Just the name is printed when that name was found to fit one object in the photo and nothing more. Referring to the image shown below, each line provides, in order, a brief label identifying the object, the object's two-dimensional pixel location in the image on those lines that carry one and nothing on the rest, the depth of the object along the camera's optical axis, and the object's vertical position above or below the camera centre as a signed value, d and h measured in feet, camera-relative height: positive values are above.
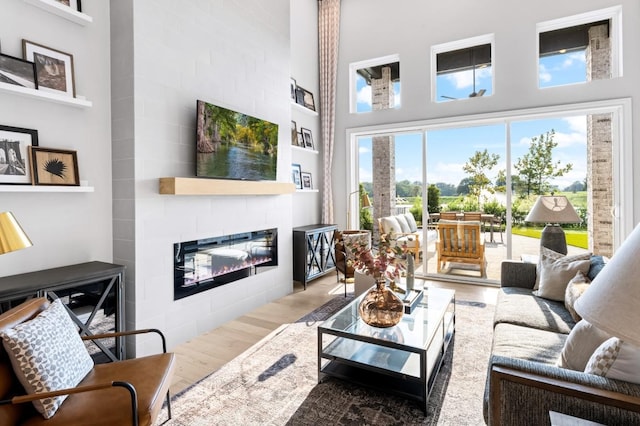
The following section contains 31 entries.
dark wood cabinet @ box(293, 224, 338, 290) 15.26 -1.98
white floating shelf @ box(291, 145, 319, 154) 16.46 +3.03
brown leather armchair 4.48 -2.70
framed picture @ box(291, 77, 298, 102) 16.44 +5.83
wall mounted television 9.98 +2.15
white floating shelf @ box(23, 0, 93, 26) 7.34 +4.52
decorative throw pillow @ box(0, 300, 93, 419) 4.54 -2.02
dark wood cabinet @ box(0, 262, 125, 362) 6.49 -1.69
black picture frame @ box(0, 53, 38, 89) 6.85 +2.90
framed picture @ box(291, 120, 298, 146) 16.62 +3.72
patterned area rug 6.49 -3.91
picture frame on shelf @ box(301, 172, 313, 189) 17.60 +1.54
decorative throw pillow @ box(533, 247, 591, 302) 8.74 -1.71
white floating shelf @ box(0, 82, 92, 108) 6.73 +2.48
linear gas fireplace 9.85 -1.63
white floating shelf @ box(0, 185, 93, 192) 6.73 +0.51
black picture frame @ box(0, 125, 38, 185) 6.88 +1.21
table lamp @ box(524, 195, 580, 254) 10.97 -0.29
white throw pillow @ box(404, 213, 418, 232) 17.40 -0.69
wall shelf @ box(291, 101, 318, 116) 16.28 +5.05
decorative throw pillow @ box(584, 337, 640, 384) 4.19 -1.95
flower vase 7.74 -2.28
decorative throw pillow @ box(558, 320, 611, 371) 4.87 -2.02
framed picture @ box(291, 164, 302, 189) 16.64 +1.71
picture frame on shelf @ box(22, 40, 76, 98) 7.34 +3.25
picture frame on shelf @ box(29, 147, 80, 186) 7.31 +1.02
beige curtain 18.53 +6.95
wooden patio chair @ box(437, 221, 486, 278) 15.72 -1.65
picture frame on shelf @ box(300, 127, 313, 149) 17.72 +3.79
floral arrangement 7.69 -1.16
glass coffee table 6.75 -3.21
